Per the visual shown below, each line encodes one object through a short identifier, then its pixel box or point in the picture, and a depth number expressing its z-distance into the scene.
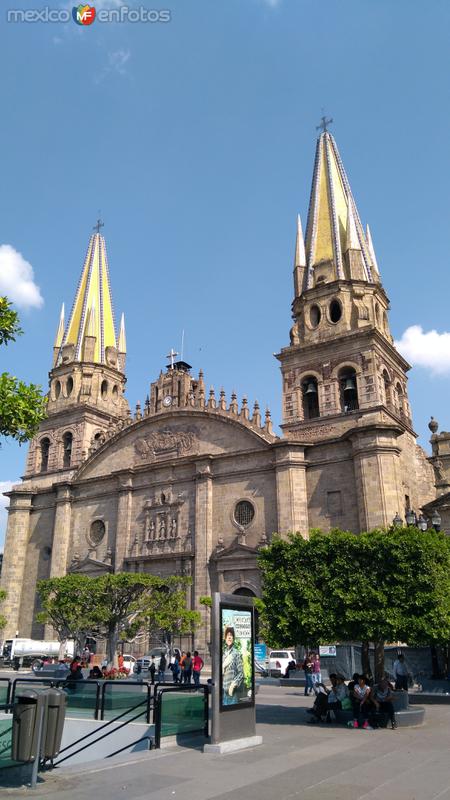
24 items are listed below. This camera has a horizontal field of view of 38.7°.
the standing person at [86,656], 30.62
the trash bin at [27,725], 8.44
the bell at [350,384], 35.38
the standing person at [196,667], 22.50
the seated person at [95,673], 23.19
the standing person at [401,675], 18.19
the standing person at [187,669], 22.73
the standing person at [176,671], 23.67
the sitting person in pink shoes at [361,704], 13.84
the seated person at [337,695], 14.45
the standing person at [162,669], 25.19
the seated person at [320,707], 14.48
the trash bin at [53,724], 8.83
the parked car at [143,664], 29.64
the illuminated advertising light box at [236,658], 11.25
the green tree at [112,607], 30.09
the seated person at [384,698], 13.61
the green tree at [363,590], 15.69
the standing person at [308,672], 20.48
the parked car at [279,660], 29.28
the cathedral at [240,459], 33.16
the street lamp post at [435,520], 18.96
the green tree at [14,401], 14.95
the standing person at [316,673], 20.36
